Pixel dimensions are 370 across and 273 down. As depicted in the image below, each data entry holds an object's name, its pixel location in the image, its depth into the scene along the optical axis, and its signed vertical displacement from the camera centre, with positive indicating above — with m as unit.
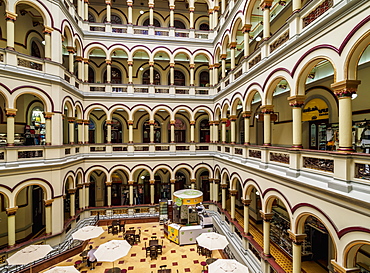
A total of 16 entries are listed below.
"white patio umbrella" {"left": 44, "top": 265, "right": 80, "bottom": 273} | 8.07 -5.21
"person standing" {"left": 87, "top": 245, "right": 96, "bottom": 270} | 10.75 -6.37
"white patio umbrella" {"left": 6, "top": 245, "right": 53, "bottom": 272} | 8.65 -5.06
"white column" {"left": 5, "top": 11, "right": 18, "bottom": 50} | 10.36 +5.27
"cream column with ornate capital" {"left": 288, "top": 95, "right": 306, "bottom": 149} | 7.56 +0.56
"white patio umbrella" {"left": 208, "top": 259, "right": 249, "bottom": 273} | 8.12 -5.21
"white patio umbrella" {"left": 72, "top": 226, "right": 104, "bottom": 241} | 10.99 -5.26
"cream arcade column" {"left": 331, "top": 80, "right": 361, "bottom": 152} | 5.52 +0.61
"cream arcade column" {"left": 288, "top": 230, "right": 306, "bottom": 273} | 7.27 -4.03
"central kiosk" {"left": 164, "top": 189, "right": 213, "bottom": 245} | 13.38 -5.96
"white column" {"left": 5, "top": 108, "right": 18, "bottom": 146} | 10.34 +0.44
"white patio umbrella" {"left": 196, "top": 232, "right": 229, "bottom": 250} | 10.01 -5.23
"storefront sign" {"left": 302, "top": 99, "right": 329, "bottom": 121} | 9.62 +1.10
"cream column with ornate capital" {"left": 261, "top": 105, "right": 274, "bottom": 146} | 9.58 +0.52
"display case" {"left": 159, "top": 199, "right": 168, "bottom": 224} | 16.16 -5.89
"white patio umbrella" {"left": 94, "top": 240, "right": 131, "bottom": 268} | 9.17 -5.24
